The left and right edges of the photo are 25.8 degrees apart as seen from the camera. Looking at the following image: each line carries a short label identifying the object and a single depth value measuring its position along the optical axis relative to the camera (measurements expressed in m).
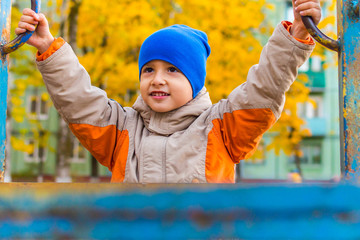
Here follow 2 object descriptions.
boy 1.80
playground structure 0.92
